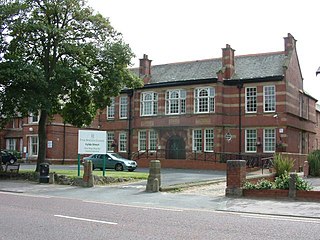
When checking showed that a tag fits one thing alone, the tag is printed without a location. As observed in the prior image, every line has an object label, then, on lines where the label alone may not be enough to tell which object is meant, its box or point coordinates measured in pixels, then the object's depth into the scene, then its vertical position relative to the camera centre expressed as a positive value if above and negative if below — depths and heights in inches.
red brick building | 1477.6 +122.7
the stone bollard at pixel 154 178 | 747.4 -57.8
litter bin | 922.1 -64.1
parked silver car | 1315.2 -57.6
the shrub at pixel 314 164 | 1093.8 -45.1
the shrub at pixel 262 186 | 647.1 -58.9
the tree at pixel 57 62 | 965.2 +190.8
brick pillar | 650.8 -46.8
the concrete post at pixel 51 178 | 924.2 -75.5
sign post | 959.0 +2.5
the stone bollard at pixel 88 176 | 846.3 -63.3
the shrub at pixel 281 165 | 976.9 -42.3
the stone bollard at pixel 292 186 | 600.9 -54.3
